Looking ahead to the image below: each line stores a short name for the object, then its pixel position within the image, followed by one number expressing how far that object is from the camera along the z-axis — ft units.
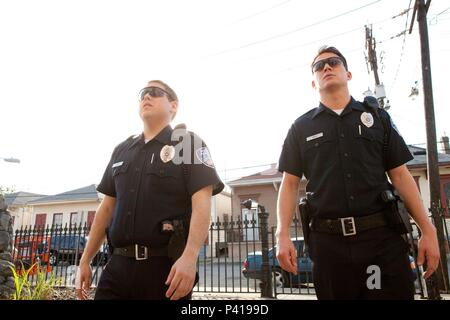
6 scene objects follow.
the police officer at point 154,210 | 7.23
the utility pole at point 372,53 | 45.17
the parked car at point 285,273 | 31.87
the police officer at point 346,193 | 6.81
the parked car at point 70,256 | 33.16
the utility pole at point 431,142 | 25.07
